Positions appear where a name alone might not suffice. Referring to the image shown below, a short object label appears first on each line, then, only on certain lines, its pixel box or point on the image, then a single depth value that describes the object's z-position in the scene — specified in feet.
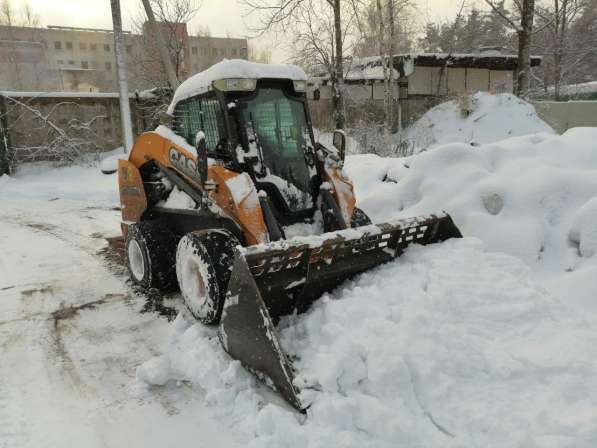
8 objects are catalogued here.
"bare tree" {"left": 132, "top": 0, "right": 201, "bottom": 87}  55.83
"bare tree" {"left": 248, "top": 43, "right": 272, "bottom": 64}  120.41
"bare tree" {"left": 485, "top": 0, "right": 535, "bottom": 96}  43.45
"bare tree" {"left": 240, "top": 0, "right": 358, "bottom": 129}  46.37
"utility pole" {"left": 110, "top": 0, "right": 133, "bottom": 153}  38.73
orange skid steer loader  9.95
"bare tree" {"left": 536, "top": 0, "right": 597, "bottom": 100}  83.46
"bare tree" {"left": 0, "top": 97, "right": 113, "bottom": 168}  44.09
